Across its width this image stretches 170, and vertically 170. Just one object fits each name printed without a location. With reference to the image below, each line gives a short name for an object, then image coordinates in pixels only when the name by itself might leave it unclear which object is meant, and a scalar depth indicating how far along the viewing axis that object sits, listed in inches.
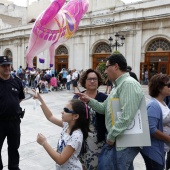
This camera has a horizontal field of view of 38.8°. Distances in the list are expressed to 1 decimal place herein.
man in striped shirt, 85.7
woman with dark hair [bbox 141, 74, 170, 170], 97.8
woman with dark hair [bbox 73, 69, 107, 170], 107.2
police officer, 138.0
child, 87.2
